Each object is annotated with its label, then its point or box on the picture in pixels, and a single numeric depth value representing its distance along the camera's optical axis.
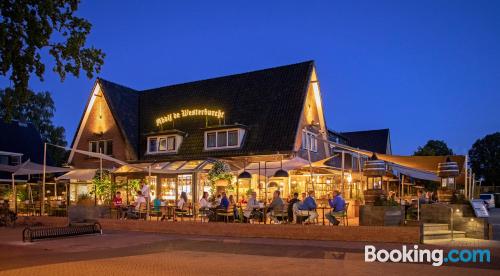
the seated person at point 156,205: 23.16
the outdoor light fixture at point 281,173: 21.42
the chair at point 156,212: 23.00
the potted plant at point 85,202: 23.73
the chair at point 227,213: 20.40
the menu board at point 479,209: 16.95
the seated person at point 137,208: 23.50
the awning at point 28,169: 26.95
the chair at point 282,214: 19.25
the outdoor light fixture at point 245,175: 22.58
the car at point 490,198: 49.31
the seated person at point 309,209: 18.41
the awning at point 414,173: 23.26
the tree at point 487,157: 76.12
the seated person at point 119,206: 23.70
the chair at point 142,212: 23.36
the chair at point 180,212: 22.17
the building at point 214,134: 27.59
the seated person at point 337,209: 17.89
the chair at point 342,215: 17.88
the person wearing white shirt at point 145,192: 23.90
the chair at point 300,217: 18.59
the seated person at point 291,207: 19.25
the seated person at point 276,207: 19.33
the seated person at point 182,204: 22.50
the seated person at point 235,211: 20.38
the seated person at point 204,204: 21.40
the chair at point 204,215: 21.41
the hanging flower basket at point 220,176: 24.88
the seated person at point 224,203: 20.50
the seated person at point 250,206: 20.07
